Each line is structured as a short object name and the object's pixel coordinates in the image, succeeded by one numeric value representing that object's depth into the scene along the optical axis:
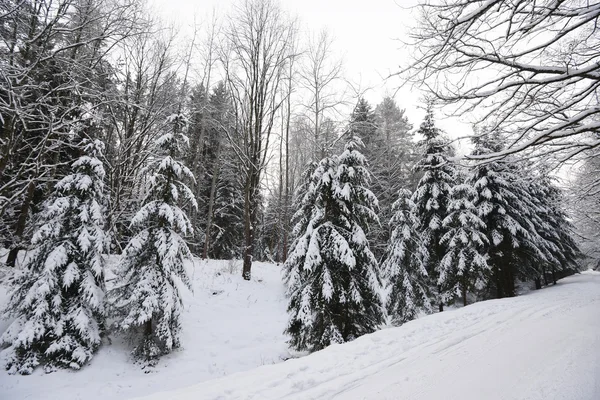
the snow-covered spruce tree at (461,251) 13.43
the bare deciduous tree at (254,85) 14.96
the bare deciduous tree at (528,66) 3.34
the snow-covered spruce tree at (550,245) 17.46
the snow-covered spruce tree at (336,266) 7.93
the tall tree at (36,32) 4.18
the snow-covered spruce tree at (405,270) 12.41
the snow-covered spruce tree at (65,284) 6.83
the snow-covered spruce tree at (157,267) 7.76
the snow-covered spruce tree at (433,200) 14.66
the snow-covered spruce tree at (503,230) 15.73
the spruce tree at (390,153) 21.35
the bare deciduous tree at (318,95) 16.66
